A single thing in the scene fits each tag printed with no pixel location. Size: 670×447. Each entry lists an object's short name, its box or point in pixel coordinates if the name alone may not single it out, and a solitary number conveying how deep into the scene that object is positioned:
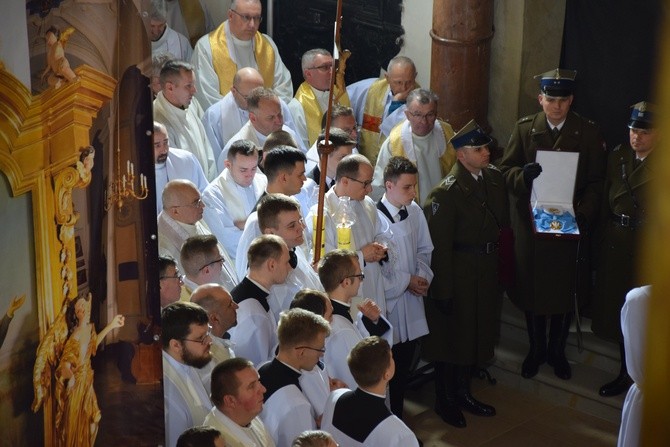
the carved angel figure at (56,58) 4.44
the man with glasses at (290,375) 7.62
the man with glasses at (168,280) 7.92
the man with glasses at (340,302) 9.08
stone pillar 13.91
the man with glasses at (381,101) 14.24
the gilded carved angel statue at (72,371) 4.75
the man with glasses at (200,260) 8.81
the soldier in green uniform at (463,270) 11.62
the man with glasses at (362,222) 10.71
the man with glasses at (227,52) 14.77
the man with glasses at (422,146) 12.87
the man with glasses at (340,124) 12.52
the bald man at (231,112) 13.36
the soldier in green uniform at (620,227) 11.90
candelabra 4.85
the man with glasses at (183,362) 7.26
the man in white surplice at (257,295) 8.71
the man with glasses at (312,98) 14.37
